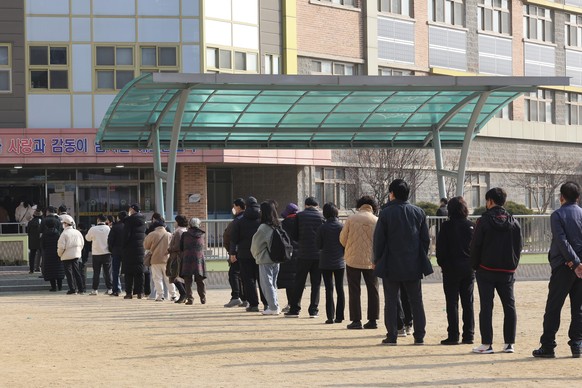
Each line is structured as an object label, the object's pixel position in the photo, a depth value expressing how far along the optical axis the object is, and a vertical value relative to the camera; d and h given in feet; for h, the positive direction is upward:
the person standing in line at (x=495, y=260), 48.03 -2.11
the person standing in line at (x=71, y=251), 95.20 -3.02
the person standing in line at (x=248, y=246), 71.92 -2.17
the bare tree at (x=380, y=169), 164.25 +4.18
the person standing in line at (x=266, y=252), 68.95 -2.42
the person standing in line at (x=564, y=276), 46.26 -2.63
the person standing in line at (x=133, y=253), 89.10 -3.03
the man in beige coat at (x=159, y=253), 85.35 -2.92
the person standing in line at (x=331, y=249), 63.72 -2.15
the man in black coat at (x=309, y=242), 66.39 -1.87
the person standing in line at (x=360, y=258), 59.41 -2.42
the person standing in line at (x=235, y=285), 76.59 -4.51
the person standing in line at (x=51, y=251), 97.60 -3.05
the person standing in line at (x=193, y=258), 80.23 -3.10
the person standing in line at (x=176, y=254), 82.33 -2.91
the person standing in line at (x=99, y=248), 94.68 -2.82
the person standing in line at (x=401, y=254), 51.13 -1.96
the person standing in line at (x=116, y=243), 93.20 -2.44
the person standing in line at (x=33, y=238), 111.75 -2.41
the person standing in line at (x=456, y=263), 51.60 -2.36
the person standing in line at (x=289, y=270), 69.46 -3.37
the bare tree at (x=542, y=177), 192.13 +3.25
